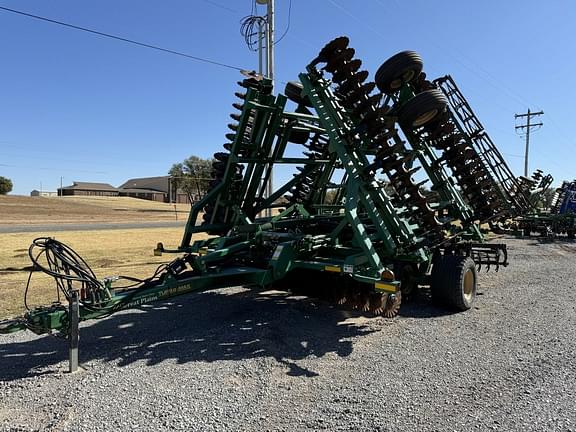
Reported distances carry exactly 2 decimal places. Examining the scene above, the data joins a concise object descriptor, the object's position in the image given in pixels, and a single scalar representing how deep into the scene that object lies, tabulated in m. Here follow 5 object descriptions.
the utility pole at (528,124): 44.25
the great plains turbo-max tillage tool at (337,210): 5.23
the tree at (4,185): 65.81
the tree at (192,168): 51.71
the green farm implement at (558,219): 19.28
